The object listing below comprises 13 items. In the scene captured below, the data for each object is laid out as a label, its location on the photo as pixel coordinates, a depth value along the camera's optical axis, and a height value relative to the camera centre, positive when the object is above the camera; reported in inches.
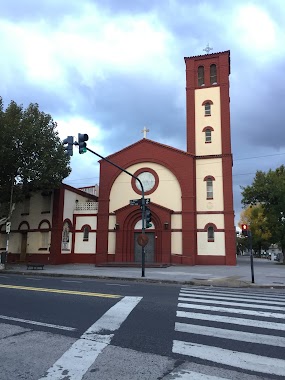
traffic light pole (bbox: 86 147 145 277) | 781.8 +46.6
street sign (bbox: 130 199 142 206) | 854.5 +115.7
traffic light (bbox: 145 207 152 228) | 805.2 +75.8
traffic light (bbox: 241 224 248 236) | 713.3 +44.1
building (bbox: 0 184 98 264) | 1291.8 +74.5
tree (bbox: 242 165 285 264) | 1542.8 +234.2
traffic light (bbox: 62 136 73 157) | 612.8 +178.2
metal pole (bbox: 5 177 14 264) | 1076.5 +142.3
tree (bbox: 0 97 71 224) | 1051.9 +285.6
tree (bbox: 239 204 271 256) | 2076.8 +177.2
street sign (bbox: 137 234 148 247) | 799.7 +22.2
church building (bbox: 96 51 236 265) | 1235.2 +219.6
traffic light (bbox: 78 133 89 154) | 621.3 +186.6
